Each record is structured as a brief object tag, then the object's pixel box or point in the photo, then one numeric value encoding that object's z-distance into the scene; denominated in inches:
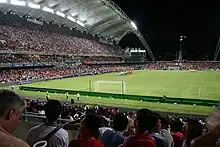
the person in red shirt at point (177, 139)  129.2
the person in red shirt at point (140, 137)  78.6
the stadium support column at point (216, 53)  2949.8
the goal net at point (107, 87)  725.3
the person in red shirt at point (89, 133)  84.9
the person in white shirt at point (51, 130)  91.5
